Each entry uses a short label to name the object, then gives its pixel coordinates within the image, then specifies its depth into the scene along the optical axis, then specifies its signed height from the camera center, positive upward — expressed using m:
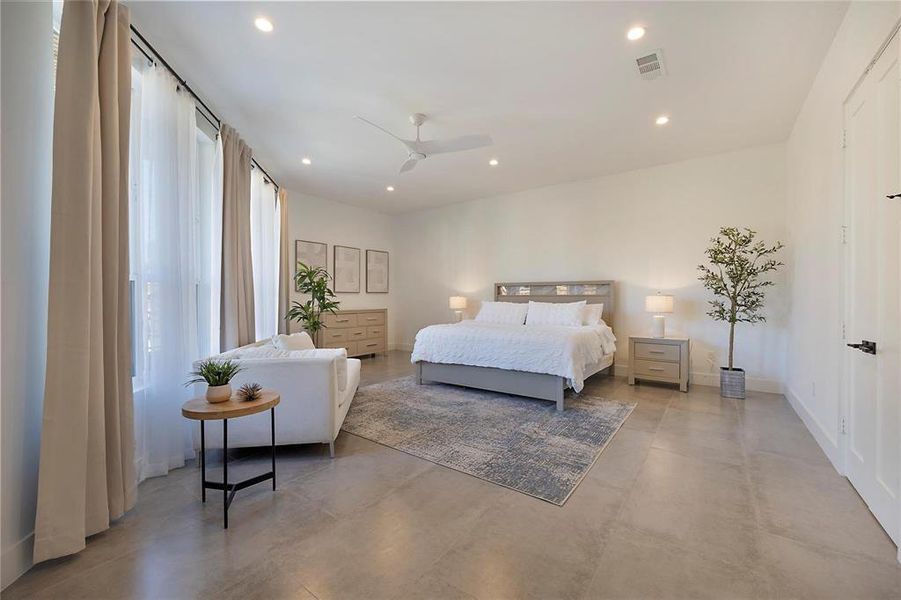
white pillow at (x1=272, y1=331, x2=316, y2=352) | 3.24 -0.41
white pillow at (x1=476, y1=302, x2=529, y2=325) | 5.57 -0.23
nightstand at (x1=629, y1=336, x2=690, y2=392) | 4.47 -0.81
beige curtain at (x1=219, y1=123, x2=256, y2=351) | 3.40 +0.53
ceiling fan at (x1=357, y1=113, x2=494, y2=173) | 3.31 +1.50
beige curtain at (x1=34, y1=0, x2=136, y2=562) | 1.60 +0.02
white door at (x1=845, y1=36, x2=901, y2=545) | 1.81 +0.05
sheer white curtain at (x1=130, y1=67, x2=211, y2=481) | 2.35 +0.20
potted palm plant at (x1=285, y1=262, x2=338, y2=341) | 4.96 -0.07
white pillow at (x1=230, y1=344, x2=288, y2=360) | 2.64 -0.41
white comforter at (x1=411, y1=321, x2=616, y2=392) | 3.81 -0.58
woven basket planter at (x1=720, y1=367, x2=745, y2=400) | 4.15 -1.01
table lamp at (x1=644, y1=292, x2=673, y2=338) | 4.62 -0.12
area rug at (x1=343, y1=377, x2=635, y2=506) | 2.46 -1.20
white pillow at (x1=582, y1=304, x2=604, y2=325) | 5.11 -0.23
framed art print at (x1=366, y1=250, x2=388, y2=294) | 7.69 +0.61
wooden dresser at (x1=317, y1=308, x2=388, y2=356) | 6.47 -0.63
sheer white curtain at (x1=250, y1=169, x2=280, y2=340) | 4.50 +0.62
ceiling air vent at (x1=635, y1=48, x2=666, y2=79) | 2.69 +1.84
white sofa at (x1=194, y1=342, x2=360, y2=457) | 2.54 -0.76
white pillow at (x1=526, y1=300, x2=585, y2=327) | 5.05 -0.22
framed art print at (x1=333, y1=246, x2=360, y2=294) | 7.07 +0.61
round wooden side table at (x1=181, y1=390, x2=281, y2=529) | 1.86 -0.60
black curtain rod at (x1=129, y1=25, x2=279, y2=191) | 2.30 +1.71
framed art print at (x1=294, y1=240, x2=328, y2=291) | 6.41 +0.86
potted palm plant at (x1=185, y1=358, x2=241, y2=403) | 2.02 -0.47
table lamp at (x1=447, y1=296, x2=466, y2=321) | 6.67 -0.10
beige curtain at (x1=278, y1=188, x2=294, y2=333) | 5.31 +0.53
